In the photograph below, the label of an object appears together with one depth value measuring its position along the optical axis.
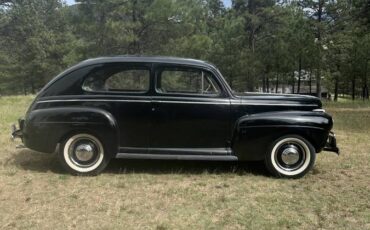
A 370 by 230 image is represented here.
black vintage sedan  6.32
